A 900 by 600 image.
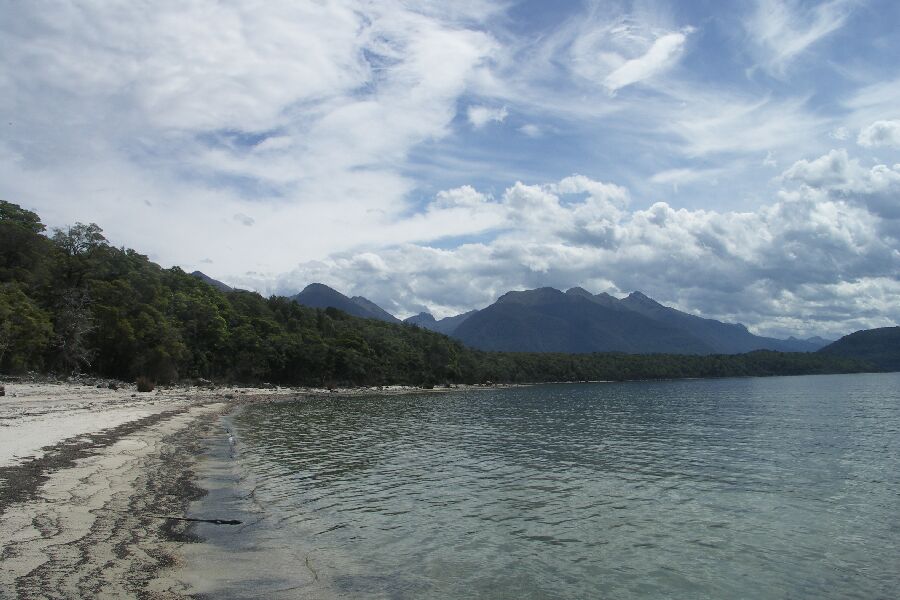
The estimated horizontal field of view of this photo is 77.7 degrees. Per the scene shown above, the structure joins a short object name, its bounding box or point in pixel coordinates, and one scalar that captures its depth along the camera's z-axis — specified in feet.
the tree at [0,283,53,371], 193.36
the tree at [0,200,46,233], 321.93
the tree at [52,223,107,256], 303.27
